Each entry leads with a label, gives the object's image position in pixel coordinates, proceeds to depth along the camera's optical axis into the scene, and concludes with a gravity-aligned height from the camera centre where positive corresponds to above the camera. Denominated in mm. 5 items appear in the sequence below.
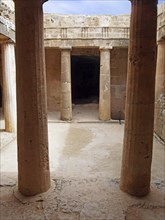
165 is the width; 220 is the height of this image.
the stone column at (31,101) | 4168 -393
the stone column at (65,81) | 11985 -56
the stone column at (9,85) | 9538 -200
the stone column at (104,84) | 11789 -220
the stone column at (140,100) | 4293 -399
